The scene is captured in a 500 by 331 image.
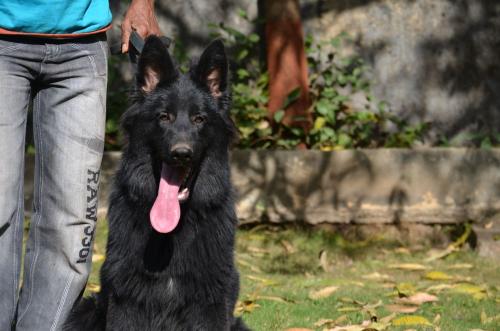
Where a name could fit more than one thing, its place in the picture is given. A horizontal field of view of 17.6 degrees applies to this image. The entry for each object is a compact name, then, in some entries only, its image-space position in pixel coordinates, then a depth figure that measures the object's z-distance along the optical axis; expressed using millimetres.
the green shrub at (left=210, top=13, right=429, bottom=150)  15273
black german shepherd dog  7730
